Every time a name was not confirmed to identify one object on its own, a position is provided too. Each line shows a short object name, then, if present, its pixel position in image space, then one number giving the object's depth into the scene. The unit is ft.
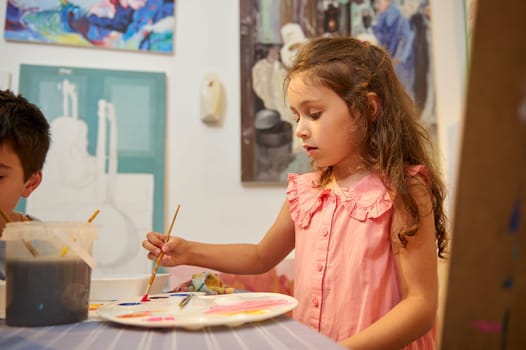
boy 3.27
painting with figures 6.05
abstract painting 5.65
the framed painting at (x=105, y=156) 5.56
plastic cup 1.81
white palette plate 1.63
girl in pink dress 2.87
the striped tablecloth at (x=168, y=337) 1.41
